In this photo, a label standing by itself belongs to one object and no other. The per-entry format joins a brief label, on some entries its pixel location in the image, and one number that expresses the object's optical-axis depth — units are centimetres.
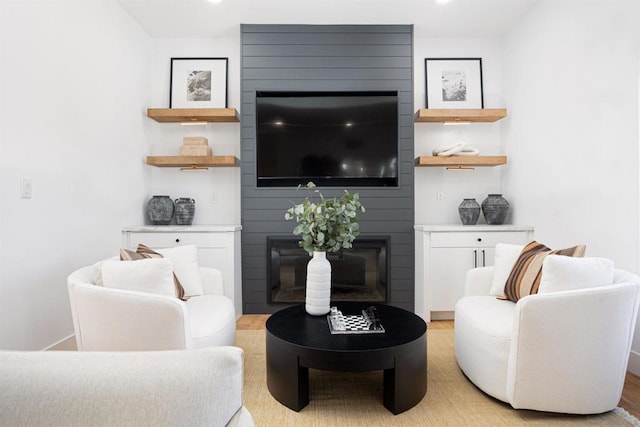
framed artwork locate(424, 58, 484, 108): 385
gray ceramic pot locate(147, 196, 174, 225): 364
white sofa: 63
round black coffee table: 177
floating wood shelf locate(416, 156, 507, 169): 360
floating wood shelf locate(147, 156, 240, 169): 359
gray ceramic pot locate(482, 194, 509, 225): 362
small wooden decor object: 367
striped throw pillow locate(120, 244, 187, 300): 216
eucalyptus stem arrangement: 214
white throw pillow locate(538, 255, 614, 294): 182
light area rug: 180
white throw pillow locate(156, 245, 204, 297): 246
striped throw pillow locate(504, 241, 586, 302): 213
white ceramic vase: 217
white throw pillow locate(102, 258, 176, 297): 187
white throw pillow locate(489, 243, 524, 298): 243
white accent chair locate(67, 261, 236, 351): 172
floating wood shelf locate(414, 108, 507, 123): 359
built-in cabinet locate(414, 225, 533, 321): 338
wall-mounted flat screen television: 364
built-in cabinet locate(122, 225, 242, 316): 338
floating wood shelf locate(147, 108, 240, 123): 358
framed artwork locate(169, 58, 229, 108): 384
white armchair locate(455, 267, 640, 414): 172
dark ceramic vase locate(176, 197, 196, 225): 371
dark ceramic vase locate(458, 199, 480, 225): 368
